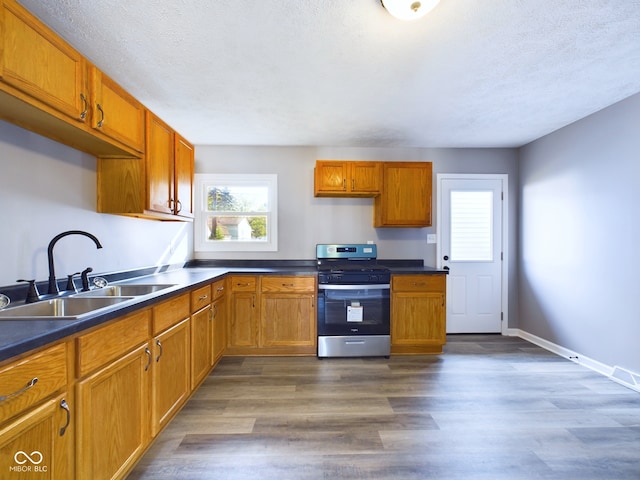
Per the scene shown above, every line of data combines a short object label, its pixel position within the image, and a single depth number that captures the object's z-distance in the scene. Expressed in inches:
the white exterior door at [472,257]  144.9
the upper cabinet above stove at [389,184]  130.3
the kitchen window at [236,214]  141.5
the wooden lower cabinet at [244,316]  116.0
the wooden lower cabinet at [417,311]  118.9
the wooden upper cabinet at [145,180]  80.6
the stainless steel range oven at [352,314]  115.8
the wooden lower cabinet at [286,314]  116.3
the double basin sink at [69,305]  54.4
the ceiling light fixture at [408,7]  54.4
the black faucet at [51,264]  64.0
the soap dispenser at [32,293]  59.5
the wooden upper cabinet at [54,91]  44.9
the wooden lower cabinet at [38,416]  33.3
